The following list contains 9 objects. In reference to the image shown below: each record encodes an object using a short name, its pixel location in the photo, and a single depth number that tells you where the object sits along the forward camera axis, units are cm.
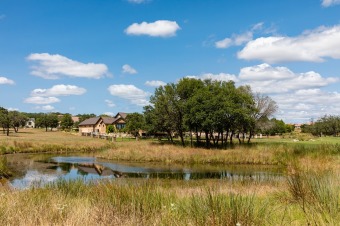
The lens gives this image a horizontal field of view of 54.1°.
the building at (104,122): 10264
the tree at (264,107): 5700
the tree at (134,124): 7924
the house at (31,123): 16575
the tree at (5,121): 8249
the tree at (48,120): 11612
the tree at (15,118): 8804
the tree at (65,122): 11938
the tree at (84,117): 15738
